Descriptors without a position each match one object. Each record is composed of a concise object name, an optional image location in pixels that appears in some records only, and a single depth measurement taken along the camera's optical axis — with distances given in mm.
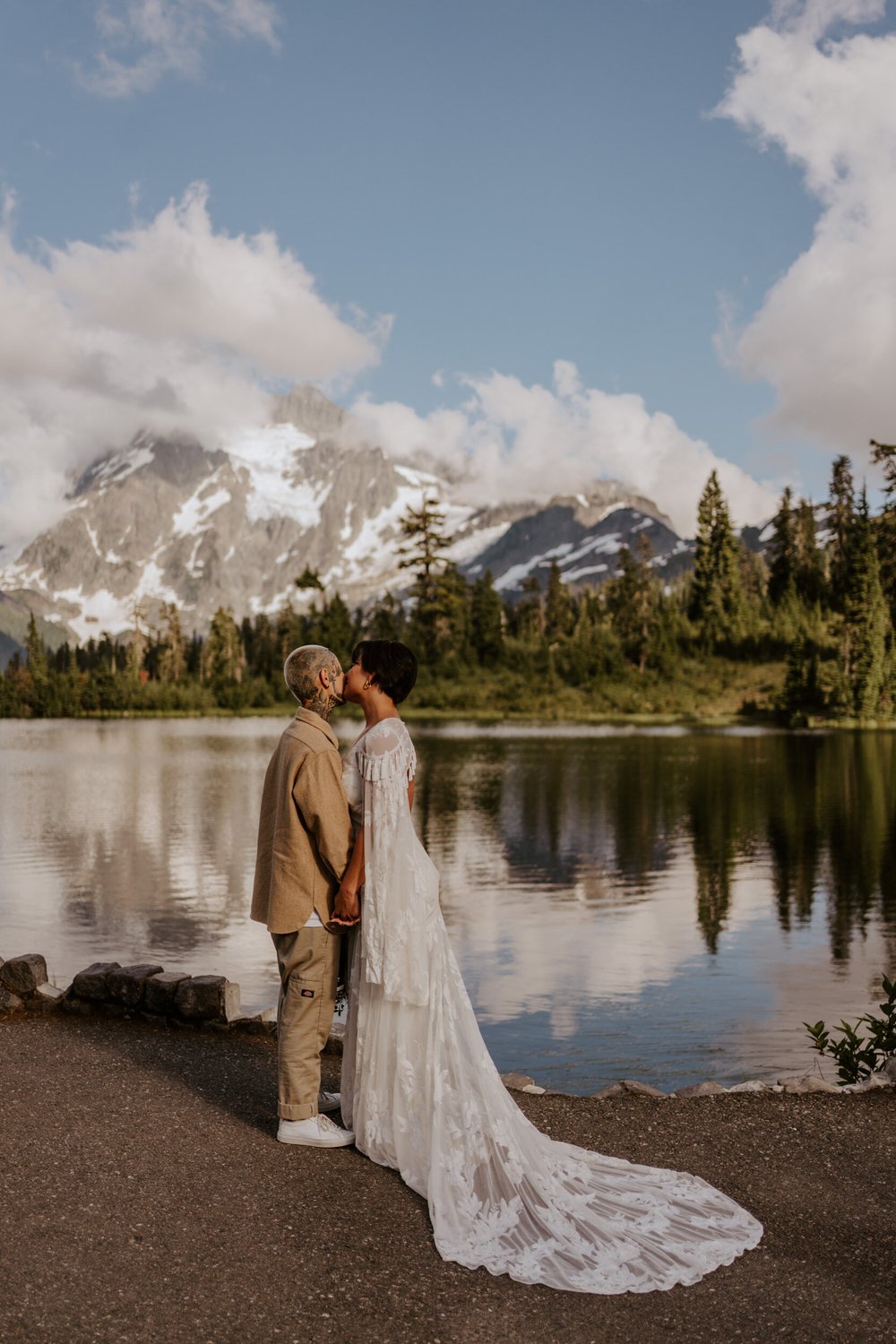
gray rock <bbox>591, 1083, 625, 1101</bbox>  7289
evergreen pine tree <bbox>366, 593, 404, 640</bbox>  92062
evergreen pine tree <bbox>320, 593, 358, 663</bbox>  89812
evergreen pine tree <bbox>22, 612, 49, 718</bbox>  111250
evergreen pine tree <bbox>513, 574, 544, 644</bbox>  114750
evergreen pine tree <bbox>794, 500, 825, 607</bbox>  94438
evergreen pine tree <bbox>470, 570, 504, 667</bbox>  90750
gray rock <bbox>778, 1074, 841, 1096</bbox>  7129
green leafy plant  8133
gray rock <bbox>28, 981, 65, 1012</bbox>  8977
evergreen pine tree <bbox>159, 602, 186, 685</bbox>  123438
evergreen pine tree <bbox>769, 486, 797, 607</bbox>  96062
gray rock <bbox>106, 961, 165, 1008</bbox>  8711
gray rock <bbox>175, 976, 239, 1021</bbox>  8445
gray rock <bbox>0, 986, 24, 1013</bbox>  8977
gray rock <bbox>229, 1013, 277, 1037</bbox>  8523
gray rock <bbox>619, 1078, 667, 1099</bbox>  7301
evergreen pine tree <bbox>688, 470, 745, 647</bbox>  88188
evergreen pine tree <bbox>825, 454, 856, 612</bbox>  91688
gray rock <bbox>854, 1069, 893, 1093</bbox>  7090
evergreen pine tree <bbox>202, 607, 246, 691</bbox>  116938
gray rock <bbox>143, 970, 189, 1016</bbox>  8594
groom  6031
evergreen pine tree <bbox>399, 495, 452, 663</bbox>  90375
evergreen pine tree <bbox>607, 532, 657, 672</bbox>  86875
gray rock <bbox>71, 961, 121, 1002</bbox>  8828
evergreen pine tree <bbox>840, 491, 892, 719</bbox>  70250
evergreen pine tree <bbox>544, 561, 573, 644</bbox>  105188
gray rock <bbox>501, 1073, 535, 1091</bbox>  7423
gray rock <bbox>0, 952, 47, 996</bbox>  9109
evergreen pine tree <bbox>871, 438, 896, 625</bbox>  80938
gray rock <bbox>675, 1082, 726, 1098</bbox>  7215
